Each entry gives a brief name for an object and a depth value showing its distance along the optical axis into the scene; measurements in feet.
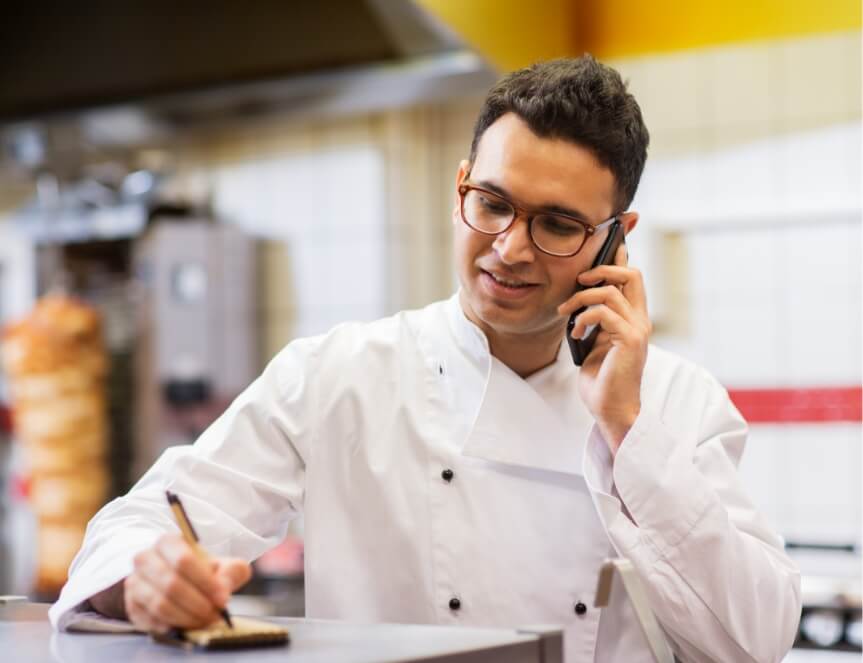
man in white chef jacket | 4.46
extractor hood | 9.77
